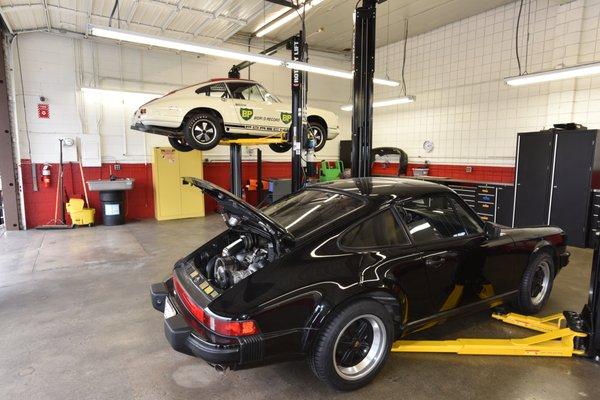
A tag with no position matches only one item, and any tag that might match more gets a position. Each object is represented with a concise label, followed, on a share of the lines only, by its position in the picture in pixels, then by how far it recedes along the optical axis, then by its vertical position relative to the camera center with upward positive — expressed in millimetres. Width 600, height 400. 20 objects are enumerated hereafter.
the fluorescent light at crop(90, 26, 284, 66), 4059 +1374
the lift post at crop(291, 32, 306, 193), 5824 +788
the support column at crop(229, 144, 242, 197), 7205 -296
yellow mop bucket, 7340 -1195
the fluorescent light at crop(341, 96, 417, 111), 7818 +1260
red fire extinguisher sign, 7273 +920
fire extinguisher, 7320 -412
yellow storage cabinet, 8258 -669
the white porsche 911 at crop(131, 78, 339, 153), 5406 +672
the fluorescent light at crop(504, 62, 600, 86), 4934 +1232
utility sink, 7230 -606
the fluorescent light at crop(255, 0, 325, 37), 6574 +2644
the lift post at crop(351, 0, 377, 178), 4754 +935
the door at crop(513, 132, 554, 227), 6242 -389
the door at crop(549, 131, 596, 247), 5777 -451
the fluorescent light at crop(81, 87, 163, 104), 7698 +1369
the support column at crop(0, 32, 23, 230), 6797 -180
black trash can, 7484 -1085
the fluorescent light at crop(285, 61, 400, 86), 5048 +1318
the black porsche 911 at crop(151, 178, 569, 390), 1853 -747
